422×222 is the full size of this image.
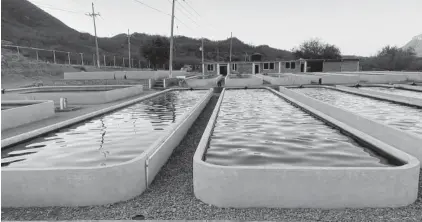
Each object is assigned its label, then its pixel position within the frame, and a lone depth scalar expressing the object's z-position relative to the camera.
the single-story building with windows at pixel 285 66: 45.92
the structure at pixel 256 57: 55.00
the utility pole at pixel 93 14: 46.05
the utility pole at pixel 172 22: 28.76
